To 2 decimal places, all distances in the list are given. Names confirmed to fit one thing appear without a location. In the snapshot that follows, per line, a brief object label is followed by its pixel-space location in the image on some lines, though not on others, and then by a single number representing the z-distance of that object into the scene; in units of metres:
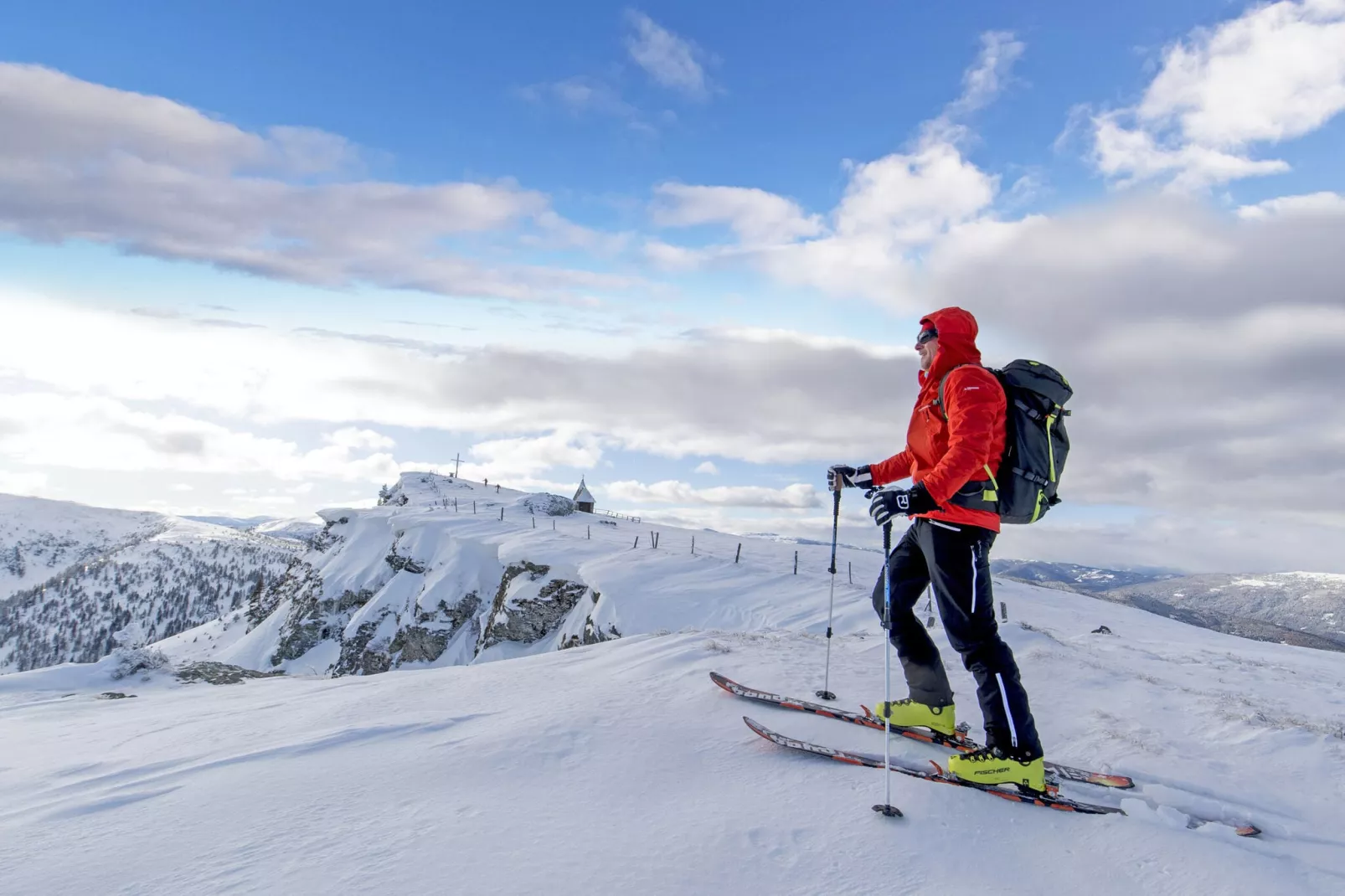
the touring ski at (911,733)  3.91
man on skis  3.76
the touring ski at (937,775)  3.41
